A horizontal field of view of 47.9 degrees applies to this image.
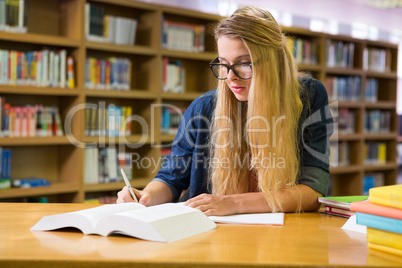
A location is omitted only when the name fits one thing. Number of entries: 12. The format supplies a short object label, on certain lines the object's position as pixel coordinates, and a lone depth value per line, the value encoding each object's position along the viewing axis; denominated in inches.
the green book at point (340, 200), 52.9
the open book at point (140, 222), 40.2
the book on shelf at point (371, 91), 216.2
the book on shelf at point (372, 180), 218.1
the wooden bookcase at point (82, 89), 128.6
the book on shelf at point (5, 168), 122.1
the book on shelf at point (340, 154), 202.6
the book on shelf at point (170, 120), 152.9
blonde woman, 58.4
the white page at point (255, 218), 48.6
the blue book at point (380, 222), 37.1
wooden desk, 34.1
